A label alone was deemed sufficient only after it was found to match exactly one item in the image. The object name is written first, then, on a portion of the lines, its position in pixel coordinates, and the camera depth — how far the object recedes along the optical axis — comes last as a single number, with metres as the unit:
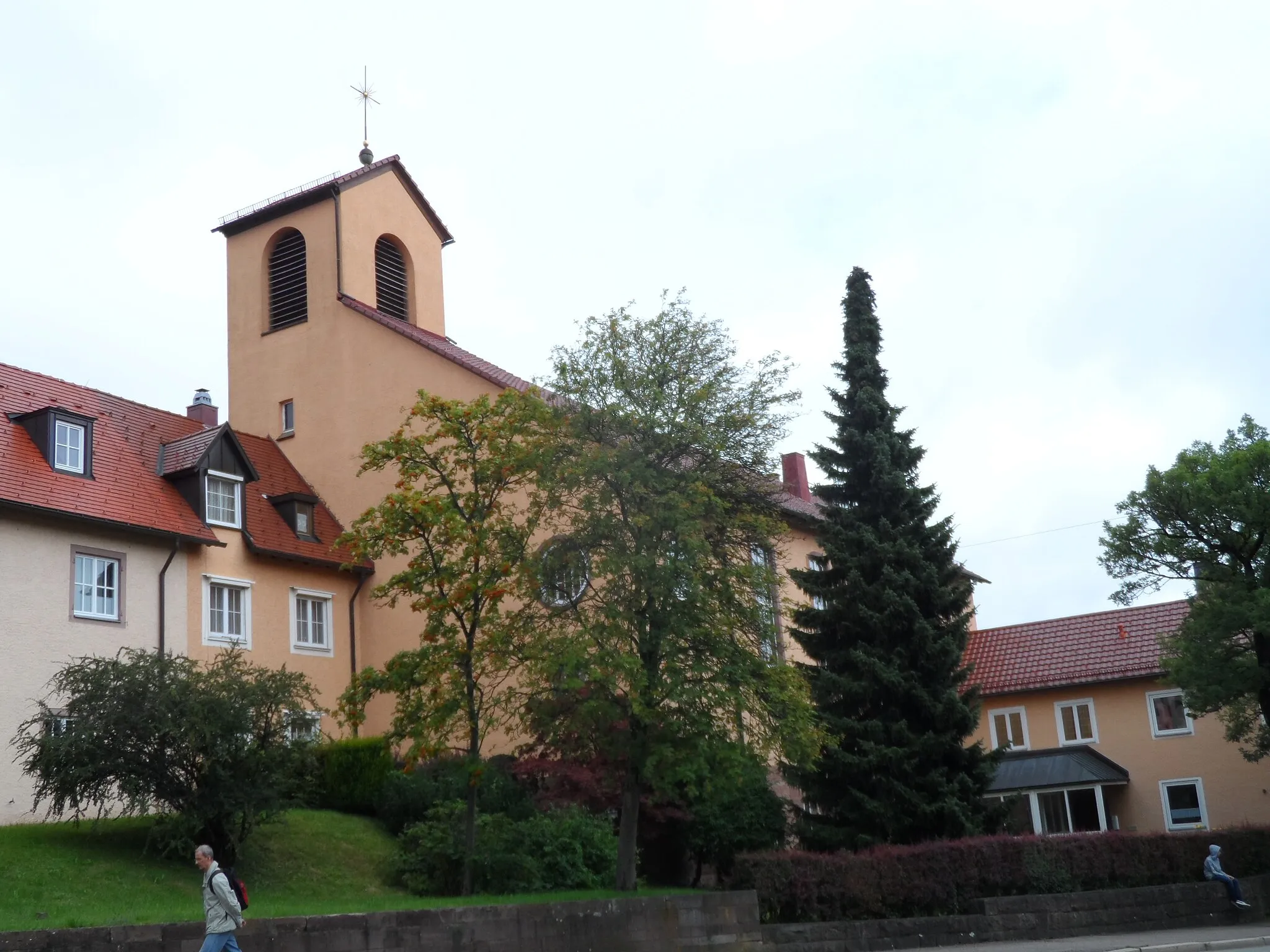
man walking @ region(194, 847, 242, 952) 13.36
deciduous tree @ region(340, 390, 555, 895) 20.45
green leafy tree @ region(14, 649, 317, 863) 19.92
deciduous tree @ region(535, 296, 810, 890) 20.14
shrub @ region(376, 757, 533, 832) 24.72
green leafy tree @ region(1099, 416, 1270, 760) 27.77
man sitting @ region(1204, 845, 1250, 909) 26.78
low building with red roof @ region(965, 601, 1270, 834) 36.81
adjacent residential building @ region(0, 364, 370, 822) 25.11
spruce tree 24.83
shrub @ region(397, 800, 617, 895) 21.25
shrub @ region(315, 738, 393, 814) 26.06
